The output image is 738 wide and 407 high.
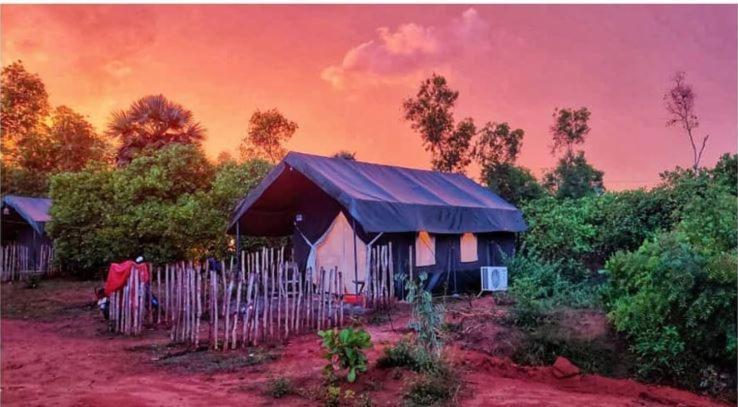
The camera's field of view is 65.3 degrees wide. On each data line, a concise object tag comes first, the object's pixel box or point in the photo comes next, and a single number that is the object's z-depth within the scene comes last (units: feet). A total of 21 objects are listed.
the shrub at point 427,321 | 22.22
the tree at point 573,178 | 76.07
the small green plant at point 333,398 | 18.05
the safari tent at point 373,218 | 39.73
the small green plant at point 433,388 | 18.76
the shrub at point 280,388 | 19.44
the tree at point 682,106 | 62.44
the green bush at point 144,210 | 56.70
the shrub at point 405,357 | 21.49
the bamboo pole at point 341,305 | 31.44
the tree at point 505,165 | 73.51
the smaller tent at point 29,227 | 68.85
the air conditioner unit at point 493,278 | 46.44
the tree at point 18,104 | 104.73
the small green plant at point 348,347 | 20.54
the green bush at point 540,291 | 30.45
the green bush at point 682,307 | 24.35
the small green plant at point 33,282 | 57.77
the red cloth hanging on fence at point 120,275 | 32.07
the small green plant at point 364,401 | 17.83
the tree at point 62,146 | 102.32
